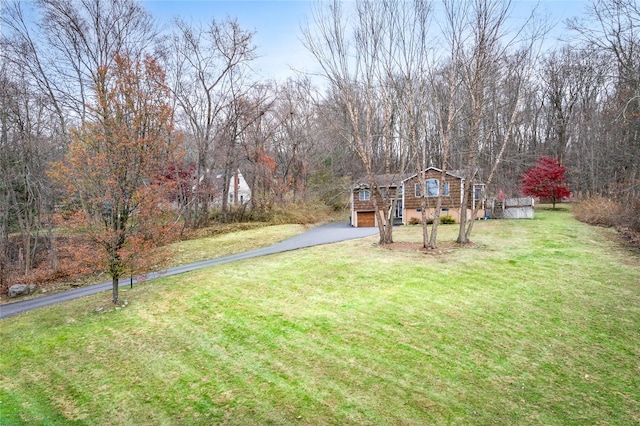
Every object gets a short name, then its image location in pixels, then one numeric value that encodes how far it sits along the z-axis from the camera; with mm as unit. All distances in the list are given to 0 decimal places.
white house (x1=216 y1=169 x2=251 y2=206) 47584
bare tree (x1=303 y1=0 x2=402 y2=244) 13836
